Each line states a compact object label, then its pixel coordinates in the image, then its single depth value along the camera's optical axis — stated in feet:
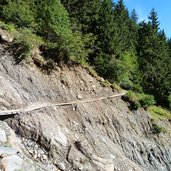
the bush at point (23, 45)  53.02
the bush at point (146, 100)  69.16
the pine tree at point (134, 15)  149.08
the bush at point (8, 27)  55.92
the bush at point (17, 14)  59.37
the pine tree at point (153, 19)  99.52
